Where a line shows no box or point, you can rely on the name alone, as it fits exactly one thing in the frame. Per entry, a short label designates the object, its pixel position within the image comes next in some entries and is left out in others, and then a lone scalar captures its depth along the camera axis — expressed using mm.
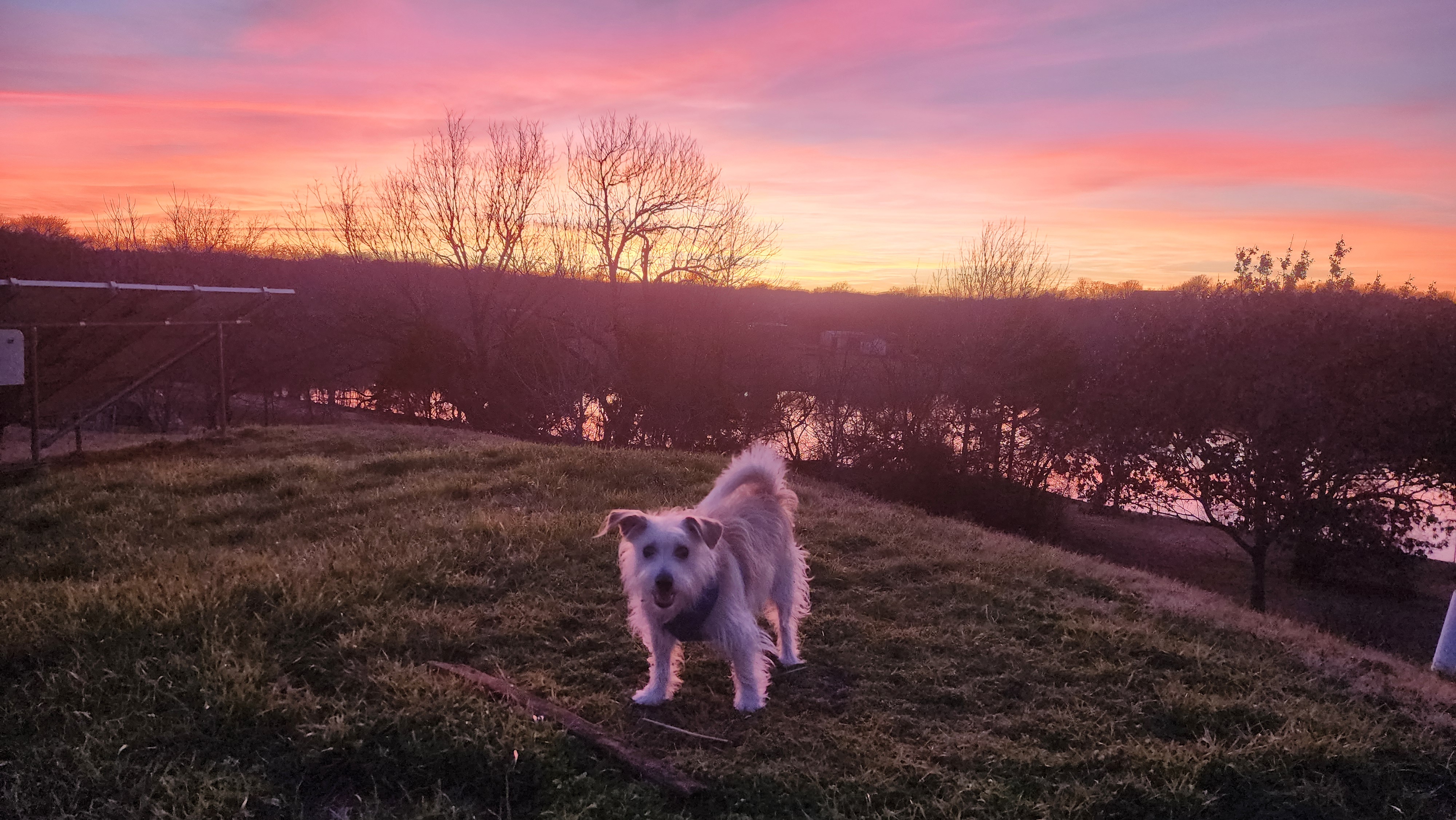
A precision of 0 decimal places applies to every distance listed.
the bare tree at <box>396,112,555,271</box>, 33344
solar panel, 12547
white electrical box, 12258
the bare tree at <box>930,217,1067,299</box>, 34156
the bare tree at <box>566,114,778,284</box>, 31422
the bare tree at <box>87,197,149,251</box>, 37531
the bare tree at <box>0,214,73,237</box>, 31062
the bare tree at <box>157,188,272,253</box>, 40594
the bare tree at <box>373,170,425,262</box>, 35094
